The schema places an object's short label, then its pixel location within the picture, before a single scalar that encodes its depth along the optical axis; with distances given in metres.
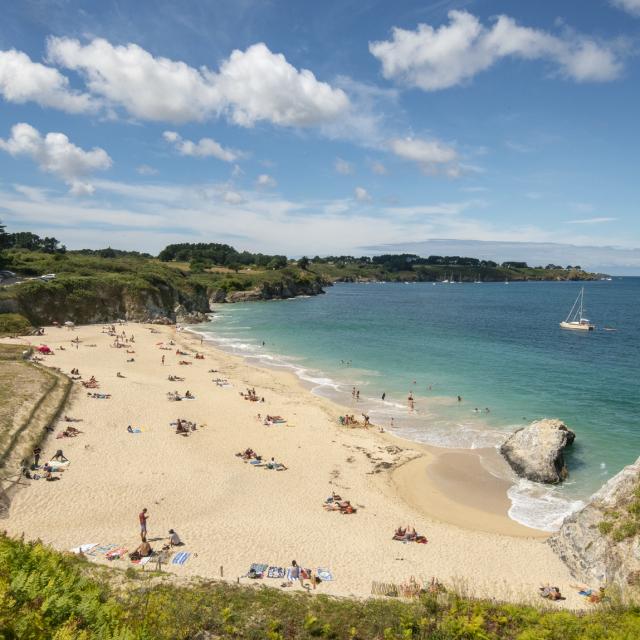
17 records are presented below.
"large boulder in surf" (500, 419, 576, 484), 25.81
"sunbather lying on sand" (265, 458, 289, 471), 26.17
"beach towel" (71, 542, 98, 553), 16.62
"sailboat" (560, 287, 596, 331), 79.68
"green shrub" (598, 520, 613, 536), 17.53
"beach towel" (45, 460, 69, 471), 23.17
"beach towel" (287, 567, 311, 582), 15.89
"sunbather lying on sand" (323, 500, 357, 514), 21.89
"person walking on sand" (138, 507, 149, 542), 17.80
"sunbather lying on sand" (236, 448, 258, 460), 27.16
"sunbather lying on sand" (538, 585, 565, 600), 15.81
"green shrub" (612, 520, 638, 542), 16.73
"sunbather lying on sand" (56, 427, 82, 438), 27.17
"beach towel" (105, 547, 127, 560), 16.47
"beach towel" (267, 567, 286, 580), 16.05
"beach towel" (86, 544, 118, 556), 16.70
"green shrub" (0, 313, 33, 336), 56.76
